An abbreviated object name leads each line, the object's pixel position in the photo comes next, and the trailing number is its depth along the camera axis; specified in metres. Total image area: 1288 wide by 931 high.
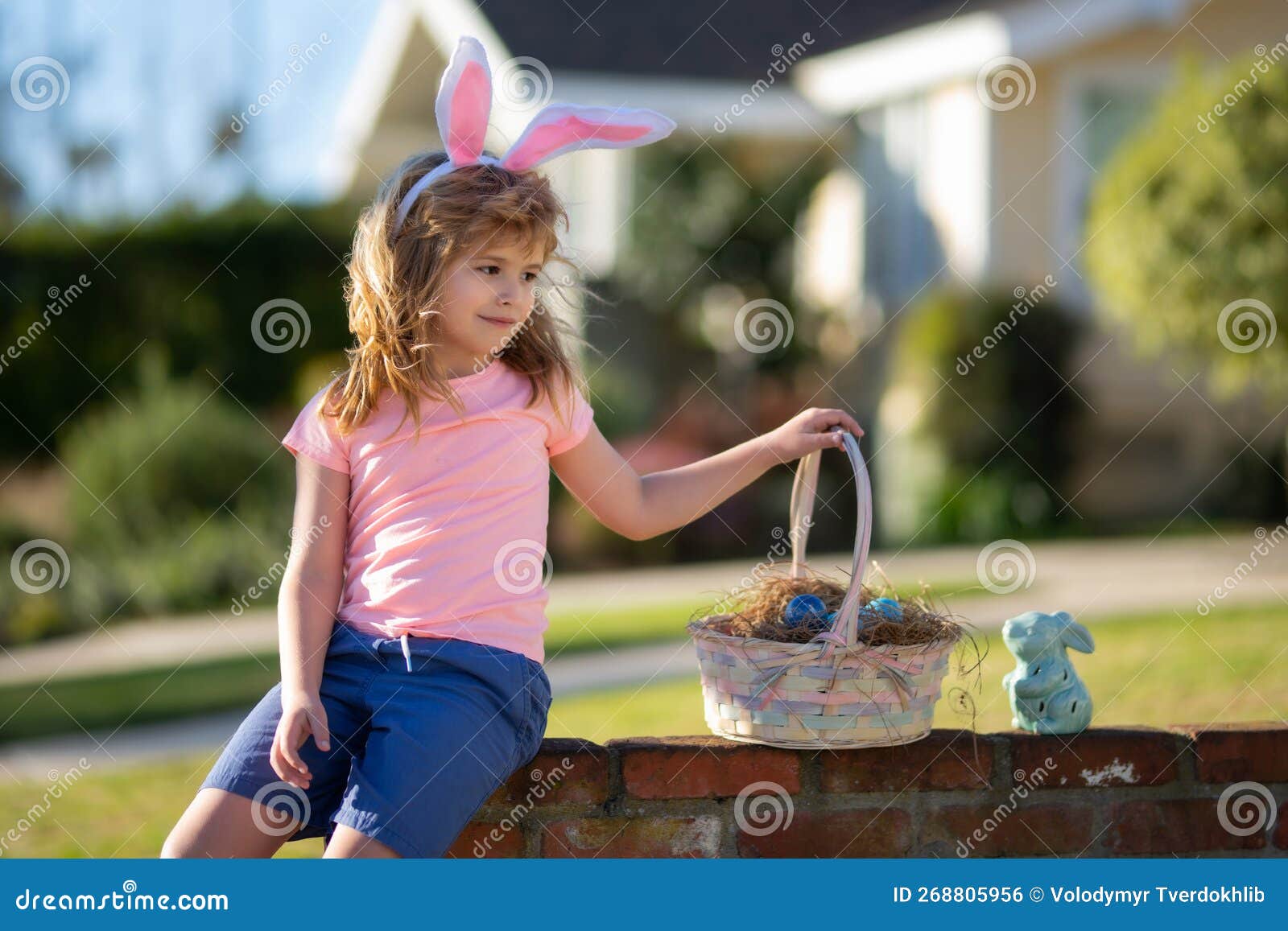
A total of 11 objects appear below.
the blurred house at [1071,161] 21.39
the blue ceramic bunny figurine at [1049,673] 5.31
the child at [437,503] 4.54
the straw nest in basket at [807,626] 4.84
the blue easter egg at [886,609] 4.93
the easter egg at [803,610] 4.93
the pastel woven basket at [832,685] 4.59
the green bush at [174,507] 18.03
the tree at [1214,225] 16.47
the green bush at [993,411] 20.31
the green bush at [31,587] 16.61
